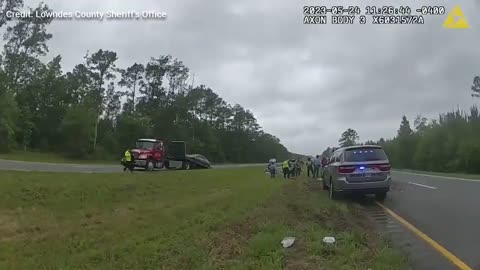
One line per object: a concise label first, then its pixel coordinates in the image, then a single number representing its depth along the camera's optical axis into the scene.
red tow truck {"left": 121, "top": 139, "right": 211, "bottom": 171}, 32.22
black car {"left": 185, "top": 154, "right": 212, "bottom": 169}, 43.66
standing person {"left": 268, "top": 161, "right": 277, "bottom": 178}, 33.47
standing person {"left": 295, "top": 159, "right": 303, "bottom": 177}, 38.20
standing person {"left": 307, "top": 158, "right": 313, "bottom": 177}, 37.14
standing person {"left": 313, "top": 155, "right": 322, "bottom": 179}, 36.06
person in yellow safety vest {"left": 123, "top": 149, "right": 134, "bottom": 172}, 30.42
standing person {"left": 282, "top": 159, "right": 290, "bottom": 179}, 34.50
